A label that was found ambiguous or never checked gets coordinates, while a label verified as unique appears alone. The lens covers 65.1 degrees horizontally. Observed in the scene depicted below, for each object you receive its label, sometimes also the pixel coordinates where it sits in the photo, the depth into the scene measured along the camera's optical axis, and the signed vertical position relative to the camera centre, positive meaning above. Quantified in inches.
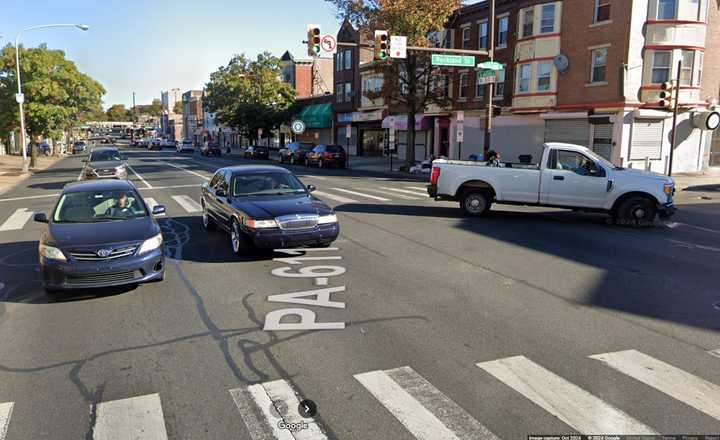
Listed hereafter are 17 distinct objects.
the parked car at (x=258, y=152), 2009.1 -43.5
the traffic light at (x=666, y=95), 817.5 +74.9
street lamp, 1275.6 +80.4
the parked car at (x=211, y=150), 2338.8 -45.6
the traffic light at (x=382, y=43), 839.0 +147.3
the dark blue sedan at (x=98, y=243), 282.5 -54.3
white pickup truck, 537.3 -39.2
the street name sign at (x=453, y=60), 897.5 +133.4
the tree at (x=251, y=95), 2393.0 +196.2
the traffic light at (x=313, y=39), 797.9 +142.7
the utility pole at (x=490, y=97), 922.9 +79.8
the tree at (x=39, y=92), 1469.0 +115.6
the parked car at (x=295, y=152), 1679.4 -34.2
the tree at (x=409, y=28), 1167.0 +242.2
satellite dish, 1170.1 +169.9
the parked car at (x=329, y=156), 1531.7 -40.6
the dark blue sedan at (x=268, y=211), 369.4 -48.3
